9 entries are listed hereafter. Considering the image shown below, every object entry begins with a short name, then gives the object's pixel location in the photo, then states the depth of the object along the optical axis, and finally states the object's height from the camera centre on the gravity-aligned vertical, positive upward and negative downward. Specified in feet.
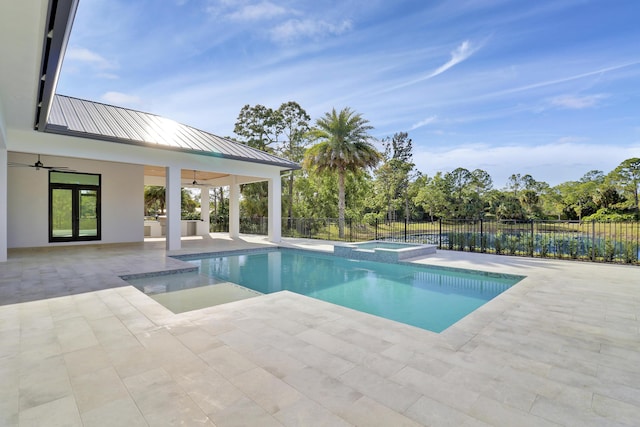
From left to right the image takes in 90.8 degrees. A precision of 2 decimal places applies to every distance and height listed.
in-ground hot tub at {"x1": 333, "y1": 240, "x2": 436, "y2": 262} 31.53 -4.07
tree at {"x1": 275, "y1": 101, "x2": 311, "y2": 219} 78.54 +21.30
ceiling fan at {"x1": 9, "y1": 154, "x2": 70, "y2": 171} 33.13 +5.05
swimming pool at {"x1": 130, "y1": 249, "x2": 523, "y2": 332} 18.12 -5.45
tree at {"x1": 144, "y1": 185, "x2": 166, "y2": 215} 100.94 +4.00
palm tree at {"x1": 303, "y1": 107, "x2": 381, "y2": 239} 53.72 +11.19
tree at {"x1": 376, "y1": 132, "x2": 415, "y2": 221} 112.87 +10.30
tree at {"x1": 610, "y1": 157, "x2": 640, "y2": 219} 105.50 +11.73
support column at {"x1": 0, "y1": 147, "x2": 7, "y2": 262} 26.84 +0.56
